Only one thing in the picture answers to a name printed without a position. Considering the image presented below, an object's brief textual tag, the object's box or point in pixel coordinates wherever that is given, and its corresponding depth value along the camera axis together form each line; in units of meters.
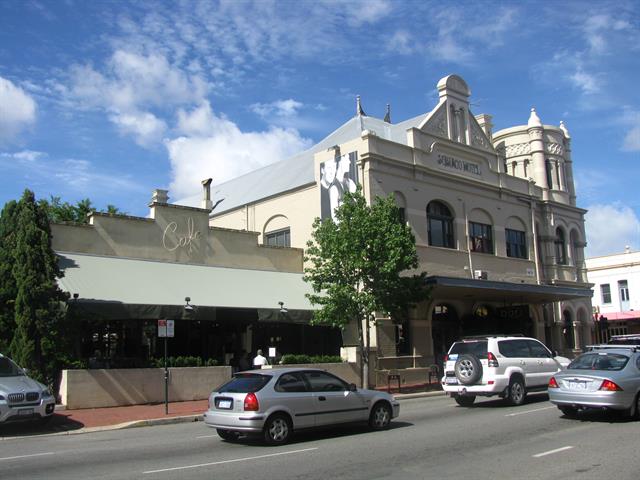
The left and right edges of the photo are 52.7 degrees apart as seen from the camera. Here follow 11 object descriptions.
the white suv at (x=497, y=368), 16.78
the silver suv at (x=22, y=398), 13.82
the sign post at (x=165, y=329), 17.50
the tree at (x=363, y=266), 23.06
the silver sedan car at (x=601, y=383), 12.83
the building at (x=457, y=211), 29.20
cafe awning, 19.92
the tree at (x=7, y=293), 18.91
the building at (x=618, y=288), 54.38
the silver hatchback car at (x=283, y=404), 11.52
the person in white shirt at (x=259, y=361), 22.08
